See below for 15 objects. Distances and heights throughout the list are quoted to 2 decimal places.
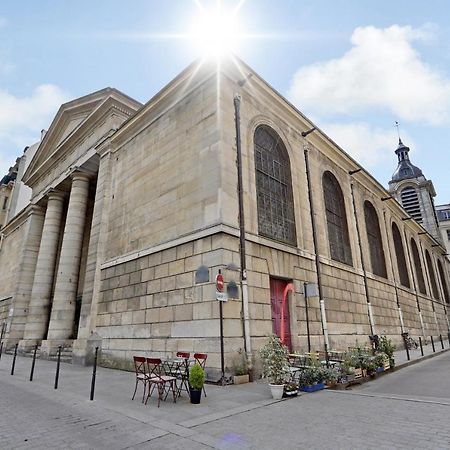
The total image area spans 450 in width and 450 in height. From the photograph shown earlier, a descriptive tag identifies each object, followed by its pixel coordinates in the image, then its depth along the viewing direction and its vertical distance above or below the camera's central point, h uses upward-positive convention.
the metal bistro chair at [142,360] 6.61 -0.56
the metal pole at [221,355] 8.51 -0.62
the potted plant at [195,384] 6.38 -0.99
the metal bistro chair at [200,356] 7.88 -0.58
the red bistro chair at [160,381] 6.48 -0.95
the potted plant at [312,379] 7.68 -1.14
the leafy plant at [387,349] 10.81 -0.67
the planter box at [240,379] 8.63 -1.25
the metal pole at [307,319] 12.08 +0.38
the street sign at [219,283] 9.05 +1.28
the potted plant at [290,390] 7.00 -1.26
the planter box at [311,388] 7.65 -1.32
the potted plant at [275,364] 7.16 -0.73
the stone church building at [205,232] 10.40 +4.11
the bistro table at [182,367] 7.34 -0.90
